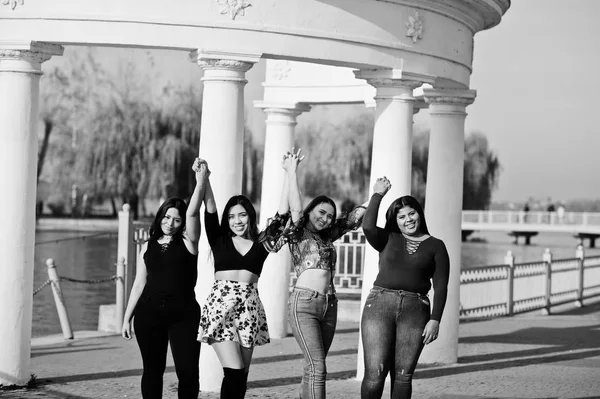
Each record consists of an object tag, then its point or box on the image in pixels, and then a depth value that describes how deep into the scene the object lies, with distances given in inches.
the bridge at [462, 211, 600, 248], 3011.8
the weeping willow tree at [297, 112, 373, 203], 2667.3
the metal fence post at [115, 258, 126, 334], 688.9
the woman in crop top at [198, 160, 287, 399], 350.3
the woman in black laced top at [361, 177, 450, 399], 349.1
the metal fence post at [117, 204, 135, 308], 700.7
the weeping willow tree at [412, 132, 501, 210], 3270.2
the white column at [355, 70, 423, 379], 513.0
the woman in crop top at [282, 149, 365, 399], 354.3
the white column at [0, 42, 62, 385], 461.1
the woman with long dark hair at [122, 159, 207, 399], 351.6
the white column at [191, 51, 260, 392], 464.8
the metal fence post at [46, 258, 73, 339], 661.3
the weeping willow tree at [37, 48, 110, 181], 2262.6
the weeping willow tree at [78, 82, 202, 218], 2171.5
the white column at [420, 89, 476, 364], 587.5
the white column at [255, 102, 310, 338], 682.2
